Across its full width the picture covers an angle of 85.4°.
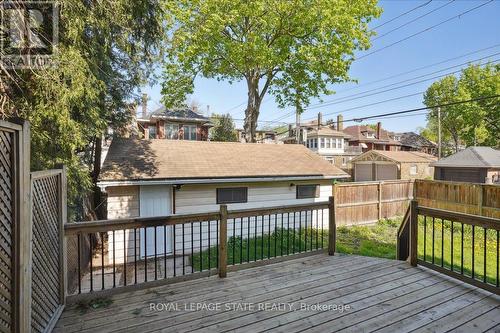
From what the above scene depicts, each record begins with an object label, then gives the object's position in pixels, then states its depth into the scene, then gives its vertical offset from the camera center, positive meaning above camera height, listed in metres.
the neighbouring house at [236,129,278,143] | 33.50 +4.00
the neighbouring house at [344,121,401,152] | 36.50 +3.59
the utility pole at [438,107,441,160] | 22.05 +2.33
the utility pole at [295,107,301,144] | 16.90 +2.81
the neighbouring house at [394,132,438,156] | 40.98 +3.55
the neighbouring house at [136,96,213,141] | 20.31 +3.20
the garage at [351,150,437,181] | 23.38 -0.01
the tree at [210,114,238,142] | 22.27 +2.99
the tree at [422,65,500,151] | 24.17 +6.03
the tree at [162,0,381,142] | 11.76 +5.79
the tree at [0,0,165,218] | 4.33 +1.43
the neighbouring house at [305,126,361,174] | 31.11 +2.48
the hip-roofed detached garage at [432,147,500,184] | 16.06 +0.00
